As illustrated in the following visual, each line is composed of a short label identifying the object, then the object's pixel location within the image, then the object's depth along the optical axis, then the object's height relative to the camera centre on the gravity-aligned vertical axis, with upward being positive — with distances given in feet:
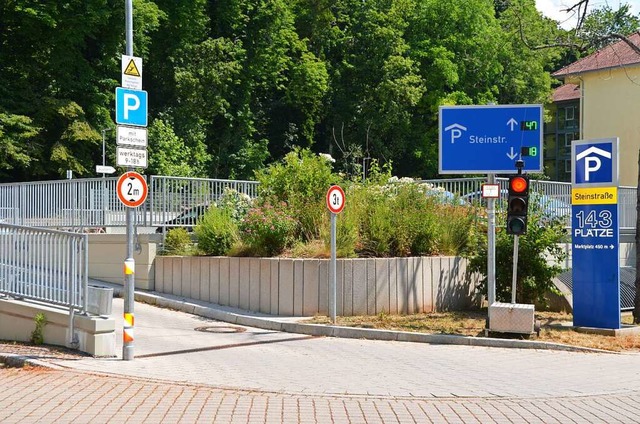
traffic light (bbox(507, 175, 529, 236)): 43.93 -0.02
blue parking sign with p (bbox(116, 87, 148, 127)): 35.24 +4.66
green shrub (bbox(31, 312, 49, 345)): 36.91 -6.40
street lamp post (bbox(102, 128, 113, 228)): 60.23 +0.01
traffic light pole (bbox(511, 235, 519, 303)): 44.47 -3.80
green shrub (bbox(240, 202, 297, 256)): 52.11 -2.08
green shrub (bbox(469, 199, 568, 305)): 50.44 -3.99
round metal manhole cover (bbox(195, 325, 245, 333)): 45.65 -8.02
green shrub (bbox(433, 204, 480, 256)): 53.62 -1.97
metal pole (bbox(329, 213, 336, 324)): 45.58 -4.82
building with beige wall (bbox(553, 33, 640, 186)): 137.90 +19.49
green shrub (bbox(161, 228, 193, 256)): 57.52 -3.29
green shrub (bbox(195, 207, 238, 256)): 55.11 -2.41
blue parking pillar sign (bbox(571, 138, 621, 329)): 45.52 -1.92
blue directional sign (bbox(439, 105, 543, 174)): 46.19 +4.20
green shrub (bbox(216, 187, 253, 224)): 59.77 -0.03
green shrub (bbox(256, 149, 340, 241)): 54.65 +1.34
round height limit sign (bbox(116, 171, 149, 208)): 34.58 +0.64
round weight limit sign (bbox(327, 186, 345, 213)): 45.47 +0.25
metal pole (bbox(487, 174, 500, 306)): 44.62 -2.91
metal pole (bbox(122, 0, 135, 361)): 33.88 -3.84
